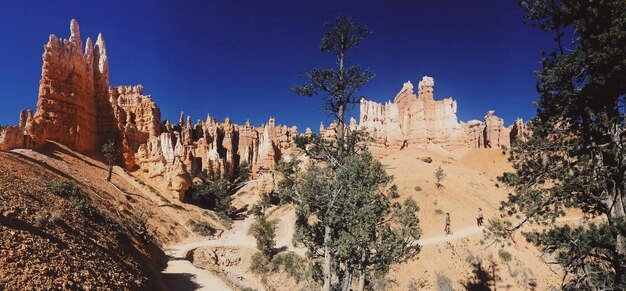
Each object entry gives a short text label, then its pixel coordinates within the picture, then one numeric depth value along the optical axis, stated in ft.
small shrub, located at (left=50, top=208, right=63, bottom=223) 52.16
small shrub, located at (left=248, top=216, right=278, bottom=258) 113.50
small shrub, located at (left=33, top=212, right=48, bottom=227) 47.78
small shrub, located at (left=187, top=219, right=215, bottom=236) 138.21
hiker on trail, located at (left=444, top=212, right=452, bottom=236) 104.94
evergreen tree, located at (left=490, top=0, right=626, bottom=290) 28.14
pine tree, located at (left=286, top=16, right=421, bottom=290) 42.24
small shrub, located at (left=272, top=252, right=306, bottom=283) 91.71
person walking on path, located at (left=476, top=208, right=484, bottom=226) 105.29
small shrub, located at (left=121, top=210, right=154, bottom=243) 86.06
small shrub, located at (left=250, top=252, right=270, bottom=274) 107.65
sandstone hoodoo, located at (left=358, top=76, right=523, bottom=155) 309.63
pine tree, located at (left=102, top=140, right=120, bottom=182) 141.32
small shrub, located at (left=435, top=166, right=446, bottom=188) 144.25
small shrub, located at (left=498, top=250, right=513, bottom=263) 88.17
